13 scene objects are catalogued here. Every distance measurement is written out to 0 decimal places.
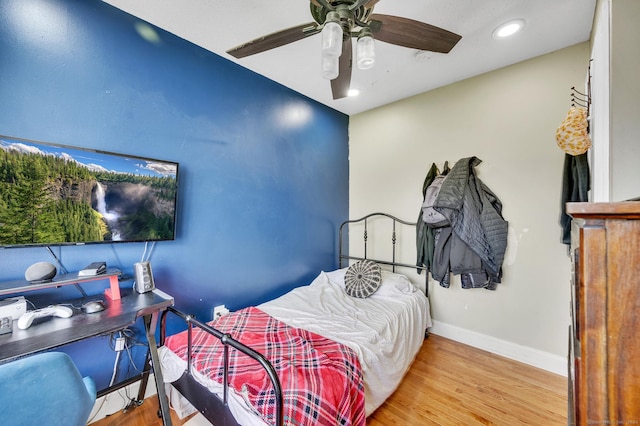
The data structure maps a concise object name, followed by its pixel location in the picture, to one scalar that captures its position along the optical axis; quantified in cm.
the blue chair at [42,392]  74
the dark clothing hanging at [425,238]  254
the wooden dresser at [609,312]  43
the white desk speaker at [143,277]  155
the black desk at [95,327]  100
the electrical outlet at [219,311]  210
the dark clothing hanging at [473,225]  220
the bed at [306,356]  114
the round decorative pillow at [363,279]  244
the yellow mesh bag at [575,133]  136
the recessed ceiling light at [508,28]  173
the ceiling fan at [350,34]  107
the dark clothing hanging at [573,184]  164
